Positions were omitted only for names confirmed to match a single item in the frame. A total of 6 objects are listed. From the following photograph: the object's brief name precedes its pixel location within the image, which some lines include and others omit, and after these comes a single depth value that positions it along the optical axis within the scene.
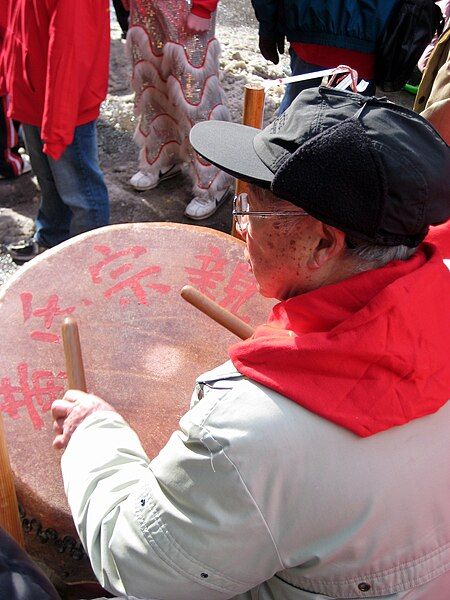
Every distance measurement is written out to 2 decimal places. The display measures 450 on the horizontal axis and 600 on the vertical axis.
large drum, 1.42
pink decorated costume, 3.09
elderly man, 0.90
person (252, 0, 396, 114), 2.67
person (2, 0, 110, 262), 2.36
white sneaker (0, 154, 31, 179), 3.83
